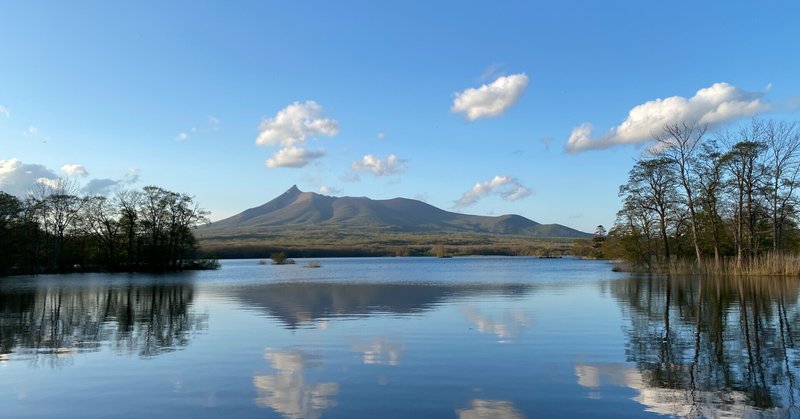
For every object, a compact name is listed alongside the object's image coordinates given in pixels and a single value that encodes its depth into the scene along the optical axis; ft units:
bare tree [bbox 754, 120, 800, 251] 146.82
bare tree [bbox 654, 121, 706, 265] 159.43
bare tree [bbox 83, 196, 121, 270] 245.61
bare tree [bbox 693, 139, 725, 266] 155.94
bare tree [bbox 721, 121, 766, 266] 147.33
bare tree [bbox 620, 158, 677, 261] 174.81
